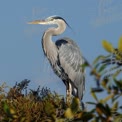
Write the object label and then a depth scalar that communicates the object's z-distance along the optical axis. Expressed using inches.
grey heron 951.8
